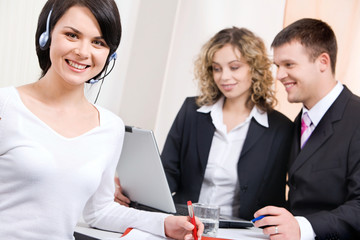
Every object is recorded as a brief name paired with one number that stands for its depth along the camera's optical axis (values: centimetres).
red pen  121
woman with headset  112
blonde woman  205
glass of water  137
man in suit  148
